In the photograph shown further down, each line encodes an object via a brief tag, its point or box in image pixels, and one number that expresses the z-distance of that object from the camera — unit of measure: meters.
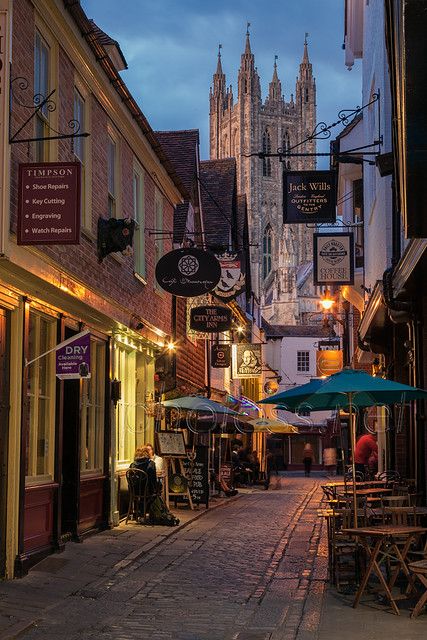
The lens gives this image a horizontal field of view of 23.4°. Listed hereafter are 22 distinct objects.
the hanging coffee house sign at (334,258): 22.22
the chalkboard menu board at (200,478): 21.23
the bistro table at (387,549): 9.24
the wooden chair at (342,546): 10.60
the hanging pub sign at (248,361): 34.53
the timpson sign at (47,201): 9.70
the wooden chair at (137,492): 16.45
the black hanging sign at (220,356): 30.41
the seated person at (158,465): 17.67
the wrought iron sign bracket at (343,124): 16.00
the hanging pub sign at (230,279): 26.59
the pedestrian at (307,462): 53.97
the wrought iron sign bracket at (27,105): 10.20
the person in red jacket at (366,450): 20.81
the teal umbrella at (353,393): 10.62
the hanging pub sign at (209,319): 23.30
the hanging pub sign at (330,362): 34.59
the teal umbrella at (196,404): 20.32
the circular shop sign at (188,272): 16.80
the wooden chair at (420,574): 8.35
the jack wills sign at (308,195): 17.83
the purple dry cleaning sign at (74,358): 11.43
